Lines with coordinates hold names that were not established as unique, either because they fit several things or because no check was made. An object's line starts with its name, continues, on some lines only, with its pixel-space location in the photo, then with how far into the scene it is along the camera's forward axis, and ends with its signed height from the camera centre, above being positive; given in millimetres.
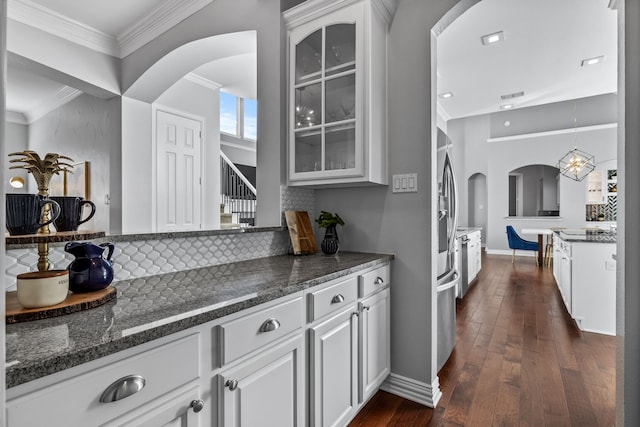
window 7900 +2307
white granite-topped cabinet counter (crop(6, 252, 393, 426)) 688 -387
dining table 6440 -624
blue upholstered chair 7002 -722
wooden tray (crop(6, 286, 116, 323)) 843 -265
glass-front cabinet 2008 +772
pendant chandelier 7578 +1167
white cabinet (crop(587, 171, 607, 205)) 7547 +508
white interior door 4348 +542
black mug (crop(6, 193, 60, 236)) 928 -7
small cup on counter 876 -214
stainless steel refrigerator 2307 -365
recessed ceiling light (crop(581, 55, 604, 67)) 4633 +2161
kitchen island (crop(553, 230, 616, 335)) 3082 -695
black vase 2215 -232
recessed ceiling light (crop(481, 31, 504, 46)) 3832 +2063
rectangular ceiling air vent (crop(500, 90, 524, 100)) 6121 +2189
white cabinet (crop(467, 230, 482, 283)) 4628 -677
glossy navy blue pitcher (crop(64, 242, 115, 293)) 1044 -191
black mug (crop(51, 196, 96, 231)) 1084 -9
